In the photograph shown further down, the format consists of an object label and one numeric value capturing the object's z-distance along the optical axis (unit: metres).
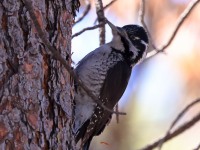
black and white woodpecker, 6.76
